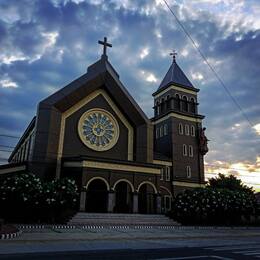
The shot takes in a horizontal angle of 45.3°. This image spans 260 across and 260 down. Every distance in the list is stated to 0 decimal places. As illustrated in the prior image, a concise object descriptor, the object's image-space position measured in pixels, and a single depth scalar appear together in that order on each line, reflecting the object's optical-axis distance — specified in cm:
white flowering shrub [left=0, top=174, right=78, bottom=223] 2303
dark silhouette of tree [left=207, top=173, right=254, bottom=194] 4934
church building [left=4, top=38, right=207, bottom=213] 3056
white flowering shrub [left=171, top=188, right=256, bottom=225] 2878
